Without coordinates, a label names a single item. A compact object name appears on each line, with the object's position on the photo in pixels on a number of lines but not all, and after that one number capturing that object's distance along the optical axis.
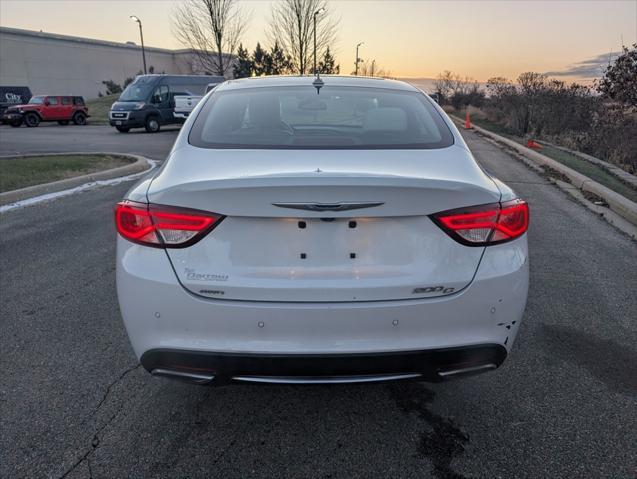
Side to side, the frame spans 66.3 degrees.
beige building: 46.34
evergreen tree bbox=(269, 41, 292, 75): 35.56
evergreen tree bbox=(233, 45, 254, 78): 40.83
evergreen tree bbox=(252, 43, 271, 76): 41.78
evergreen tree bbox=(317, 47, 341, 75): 35.90
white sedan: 2.01
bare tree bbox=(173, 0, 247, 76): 31.88
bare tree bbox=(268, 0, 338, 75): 33.34
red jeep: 26.20
